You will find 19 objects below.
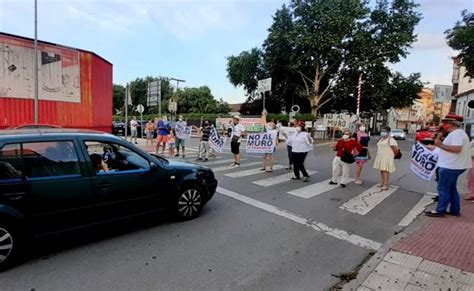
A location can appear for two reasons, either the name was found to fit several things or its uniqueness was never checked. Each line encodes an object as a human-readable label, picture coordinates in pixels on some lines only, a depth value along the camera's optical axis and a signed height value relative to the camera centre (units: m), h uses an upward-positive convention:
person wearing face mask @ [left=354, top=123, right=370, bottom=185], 8.50 -0.86
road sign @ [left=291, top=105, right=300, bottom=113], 25.79 +0.71
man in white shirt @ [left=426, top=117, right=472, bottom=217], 5.23 -0.64
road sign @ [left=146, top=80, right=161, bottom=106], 18.17 +1.10
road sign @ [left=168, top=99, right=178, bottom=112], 30.33 +0.61
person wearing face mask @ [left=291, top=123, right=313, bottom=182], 8.66 -0.85
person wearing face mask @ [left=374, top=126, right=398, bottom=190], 7.68 -0.83
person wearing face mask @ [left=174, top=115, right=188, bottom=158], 13.06 -1.12
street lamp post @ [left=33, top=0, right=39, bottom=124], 11.57 +0.81
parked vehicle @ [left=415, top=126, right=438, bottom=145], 24.22 -0.85
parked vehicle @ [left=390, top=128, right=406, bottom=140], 39.69 -1.62
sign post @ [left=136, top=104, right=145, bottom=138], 21.64 +0.17
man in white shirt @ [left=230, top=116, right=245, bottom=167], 11.23 -0.85
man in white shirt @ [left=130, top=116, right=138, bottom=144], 20.33 -1.23
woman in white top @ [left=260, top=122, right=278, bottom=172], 10.32 -1.40
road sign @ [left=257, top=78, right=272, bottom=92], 23.74 +2.37
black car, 3.63 -0.98
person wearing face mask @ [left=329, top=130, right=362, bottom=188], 8.18 -0.81
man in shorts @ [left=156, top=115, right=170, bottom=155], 13.44 -0.81
